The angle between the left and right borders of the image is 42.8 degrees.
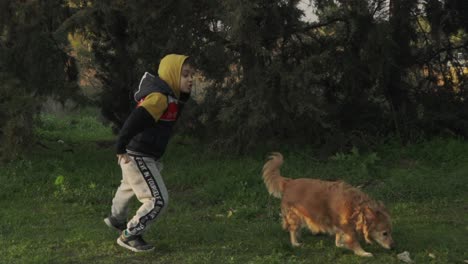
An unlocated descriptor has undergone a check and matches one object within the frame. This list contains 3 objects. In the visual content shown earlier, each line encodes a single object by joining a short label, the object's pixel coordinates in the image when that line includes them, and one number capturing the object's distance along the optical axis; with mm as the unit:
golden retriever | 5477
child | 5336
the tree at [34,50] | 9789
